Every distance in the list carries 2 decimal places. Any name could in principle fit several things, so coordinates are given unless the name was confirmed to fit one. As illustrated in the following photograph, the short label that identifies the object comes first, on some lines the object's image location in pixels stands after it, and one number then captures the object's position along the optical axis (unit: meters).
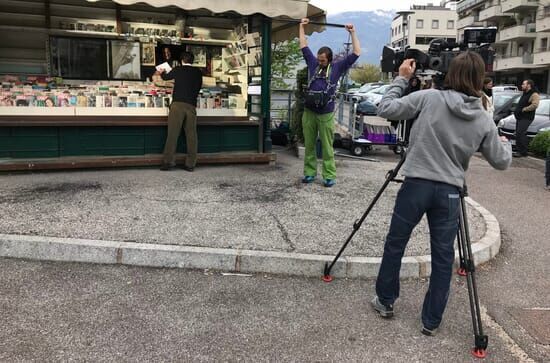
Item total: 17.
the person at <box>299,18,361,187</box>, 6.68
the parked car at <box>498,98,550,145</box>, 13.28
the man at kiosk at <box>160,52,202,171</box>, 7.72
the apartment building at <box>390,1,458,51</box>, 84.88
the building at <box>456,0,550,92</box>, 44.94
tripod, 3.25
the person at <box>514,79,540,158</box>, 12.27
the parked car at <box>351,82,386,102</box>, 28.31
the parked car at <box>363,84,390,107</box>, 22.26
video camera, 3.47
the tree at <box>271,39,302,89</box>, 14.36
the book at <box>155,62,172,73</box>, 8.09
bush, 11.95
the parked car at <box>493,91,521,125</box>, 15.59
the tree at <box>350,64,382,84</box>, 72.31
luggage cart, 10.95
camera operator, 3.20
